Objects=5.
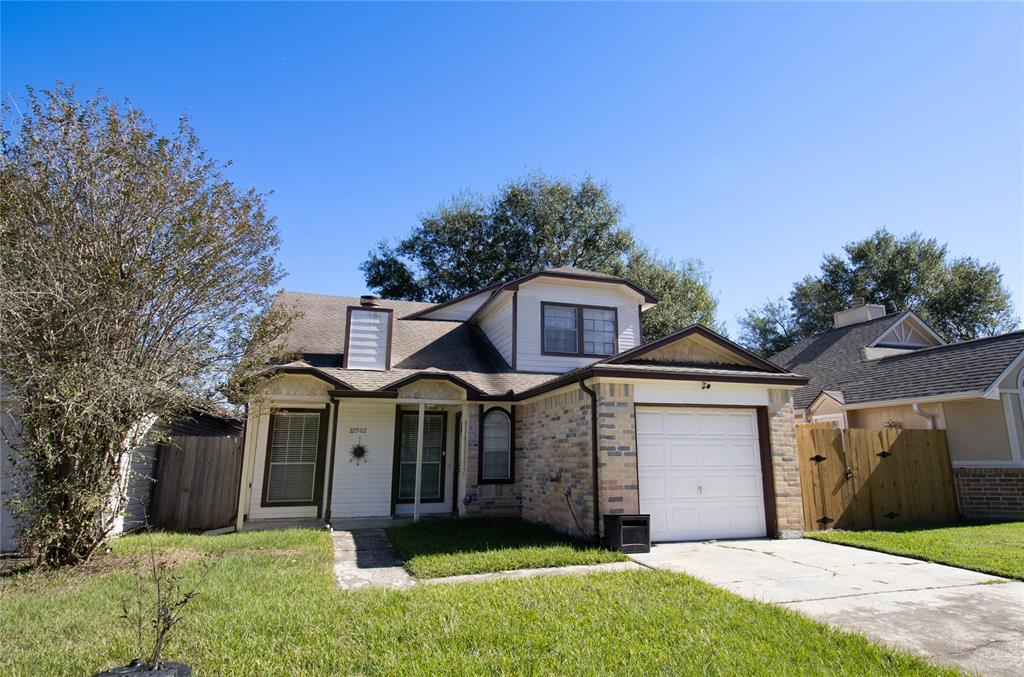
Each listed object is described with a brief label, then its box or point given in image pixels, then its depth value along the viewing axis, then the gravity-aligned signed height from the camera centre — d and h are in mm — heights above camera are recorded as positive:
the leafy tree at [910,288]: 30141 +10174
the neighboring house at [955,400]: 11413 +1388
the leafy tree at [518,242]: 28344 +11213
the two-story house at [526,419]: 8562 +609
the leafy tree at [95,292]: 6586 +1996
